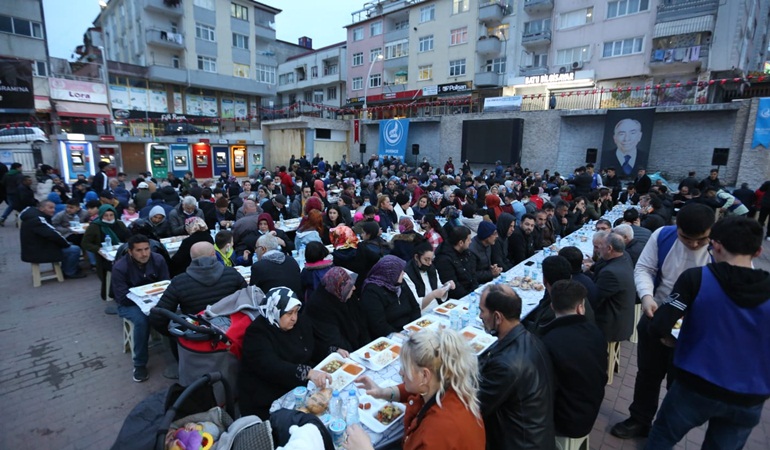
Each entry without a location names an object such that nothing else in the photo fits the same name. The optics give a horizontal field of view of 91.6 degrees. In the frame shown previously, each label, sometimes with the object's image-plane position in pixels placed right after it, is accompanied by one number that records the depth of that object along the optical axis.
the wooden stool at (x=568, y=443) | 2.98
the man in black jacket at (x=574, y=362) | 2.74
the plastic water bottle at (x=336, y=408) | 2.84
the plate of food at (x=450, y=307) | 4.64
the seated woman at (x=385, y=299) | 4.17
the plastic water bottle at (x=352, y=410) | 2.75
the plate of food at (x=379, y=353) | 3.46
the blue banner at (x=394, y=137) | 27.16
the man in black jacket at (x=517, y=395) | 2.41
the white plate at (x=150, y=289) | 4.96
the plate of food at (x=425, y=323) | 4.18
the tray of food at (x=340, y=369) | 3.20
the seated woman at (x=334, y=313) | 3.87
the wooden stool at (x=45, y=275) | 7.75
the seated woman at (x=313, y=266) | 4.78
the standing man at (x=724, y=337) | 2.43
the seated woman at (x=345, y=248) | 5.57
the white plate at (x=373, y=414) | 2.66
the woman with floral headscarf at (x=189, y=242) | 5.85
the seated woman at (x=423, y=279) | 4.88
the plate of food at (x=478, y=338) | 3.72
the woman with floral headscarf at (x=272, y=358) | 3.21
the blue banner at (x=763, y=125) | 14.99
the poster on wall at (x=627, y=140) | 17.84
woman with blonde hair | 2.06
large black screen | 21.88
